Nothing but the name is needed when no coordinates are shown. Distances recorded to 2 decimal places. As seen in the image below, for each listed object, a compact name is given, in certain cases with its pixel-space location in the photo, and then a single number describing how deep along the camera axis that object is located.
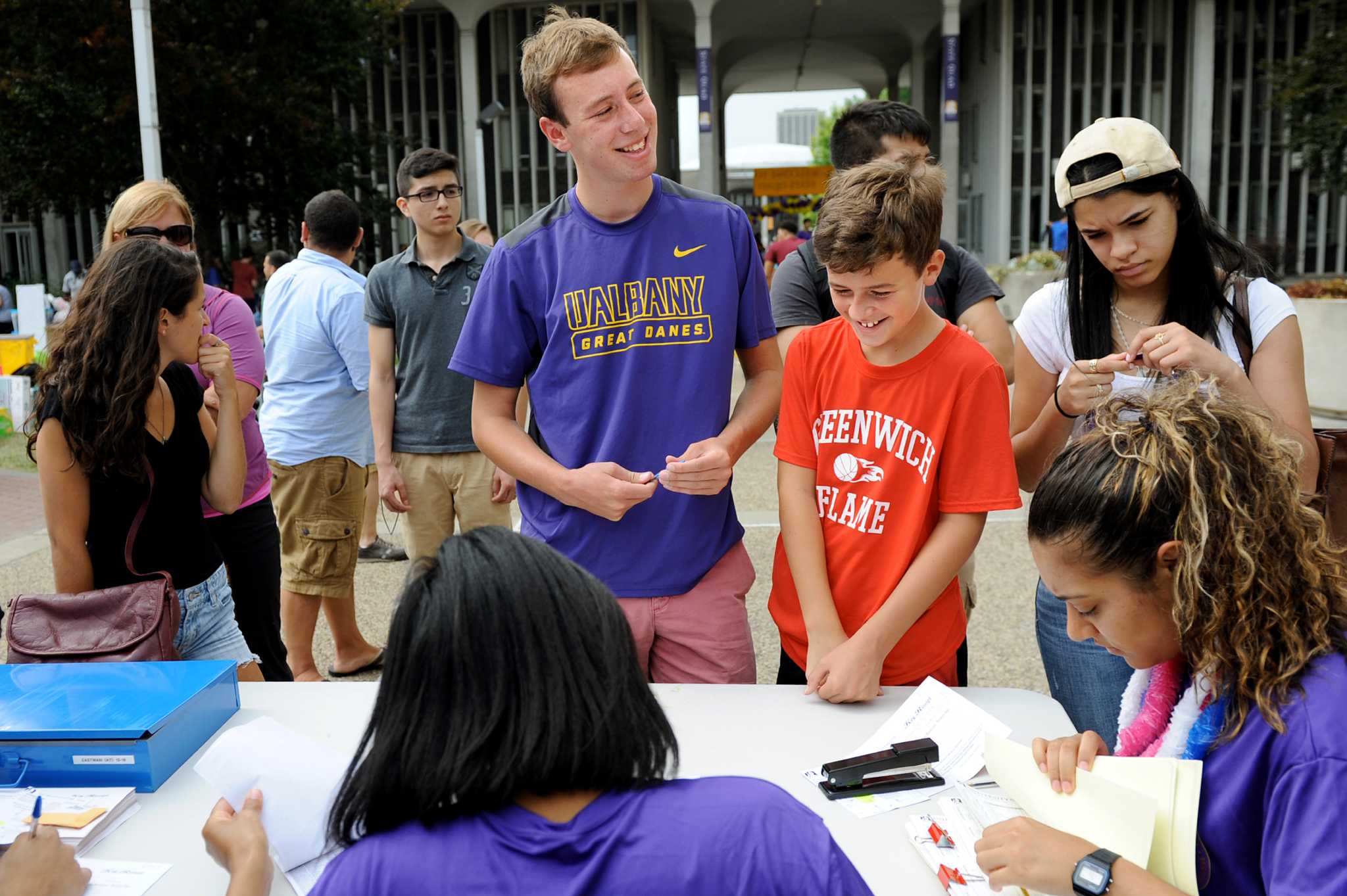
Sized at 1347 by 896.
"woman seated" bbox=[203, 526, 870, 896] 1.05
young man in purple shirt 2.29
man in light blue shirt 4.17
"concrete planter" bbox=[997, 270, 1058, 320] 16.81
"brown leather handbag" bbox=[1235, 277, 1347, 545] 2.10
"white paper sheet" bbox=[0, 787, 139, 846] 1.68
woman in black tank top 2.36
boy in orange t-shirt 2.11
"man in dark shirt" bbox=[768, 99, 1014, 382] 3.08
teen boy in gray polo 4.14
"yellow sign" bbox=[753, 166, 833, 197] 23.64
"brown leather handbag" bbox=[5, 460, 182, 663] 2.25
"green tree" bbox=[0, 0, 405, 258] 17.59
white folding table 1.59
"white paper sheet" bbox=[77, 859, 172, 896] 1.56
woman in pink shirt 3.24
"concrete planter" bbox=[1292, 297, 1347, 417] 9.66
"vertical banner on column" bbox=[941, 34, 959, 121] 20.88
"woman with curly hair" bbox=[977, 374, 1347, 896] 1.27
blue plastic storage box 1.82
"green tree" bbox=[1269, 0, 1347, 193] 16.89
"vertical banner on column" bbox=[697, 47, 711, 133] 20.92
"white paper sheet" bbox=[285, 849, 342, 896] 1.56
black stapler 1.75
